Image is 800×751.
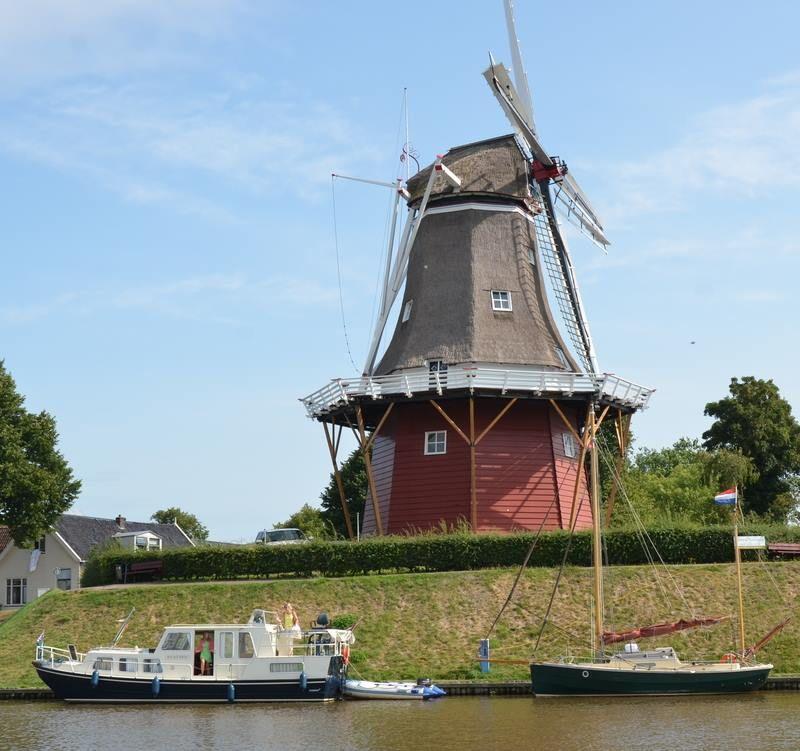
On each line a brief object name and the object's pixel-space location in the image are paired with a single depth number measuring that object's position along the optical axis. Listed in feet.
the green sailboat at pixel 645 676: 91.15
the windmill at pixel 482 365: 129.70
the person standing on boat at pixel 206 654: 97.45
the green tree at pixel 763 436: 175.52
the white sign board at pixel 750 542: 102.37
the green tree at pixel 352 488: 196.03
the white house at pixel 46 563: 192.44
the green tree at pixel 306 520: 259.39
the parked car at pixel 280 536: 165.48
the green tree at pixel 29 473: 155.12
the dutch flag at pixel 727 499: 104.27
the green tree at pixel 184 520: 366.63
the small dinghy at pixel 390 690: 92.07
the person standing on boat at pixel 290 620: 99.40
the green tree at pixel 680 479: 165.58
